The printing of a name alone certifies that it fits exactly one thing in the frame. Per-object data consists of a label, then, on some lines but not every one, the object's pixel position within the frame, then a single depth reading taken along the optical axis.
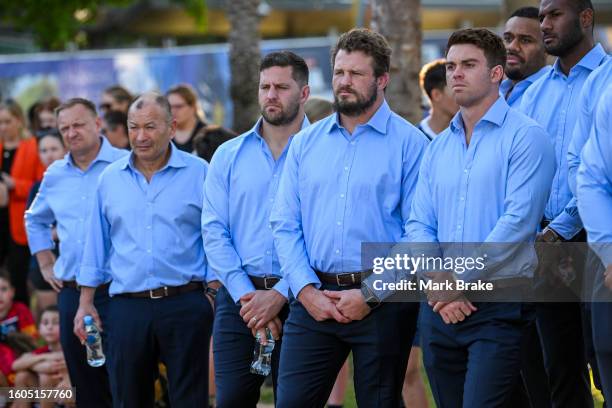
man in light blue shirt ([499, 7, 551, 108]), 14.87
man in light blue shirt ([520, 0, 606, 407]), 13.37
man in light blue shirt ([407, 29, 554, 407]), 11.68
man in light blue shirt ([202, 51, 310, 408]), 13.90
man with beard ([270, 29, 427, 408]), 12.59
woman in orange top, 24.80
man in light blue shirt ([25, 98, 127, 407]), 17.08
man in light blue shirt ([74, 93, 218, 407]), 15.16
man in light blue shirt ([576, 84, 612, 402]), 11.05
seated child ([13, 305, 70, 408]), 19.30
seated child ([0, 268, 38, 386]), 19.72
